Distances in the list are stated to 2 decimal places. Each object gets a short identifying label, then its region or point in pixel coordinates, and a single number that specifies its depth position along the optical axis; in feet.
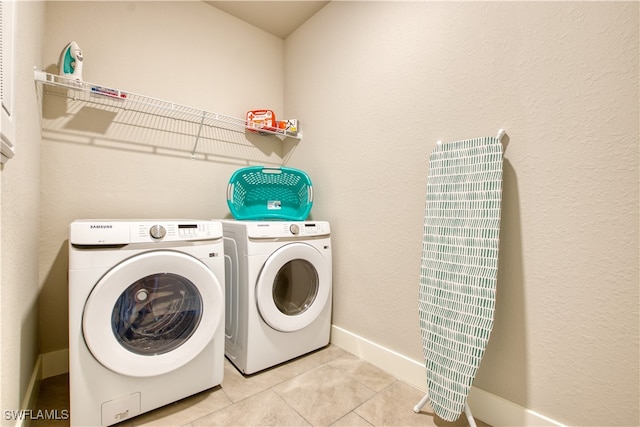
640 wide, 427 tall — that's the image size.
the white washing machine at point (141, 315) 3.59
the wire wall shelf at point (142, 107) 5.03
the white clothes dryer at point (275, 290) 5.12
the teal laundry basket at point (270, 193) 6.42
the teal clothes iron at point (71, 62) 4.89
